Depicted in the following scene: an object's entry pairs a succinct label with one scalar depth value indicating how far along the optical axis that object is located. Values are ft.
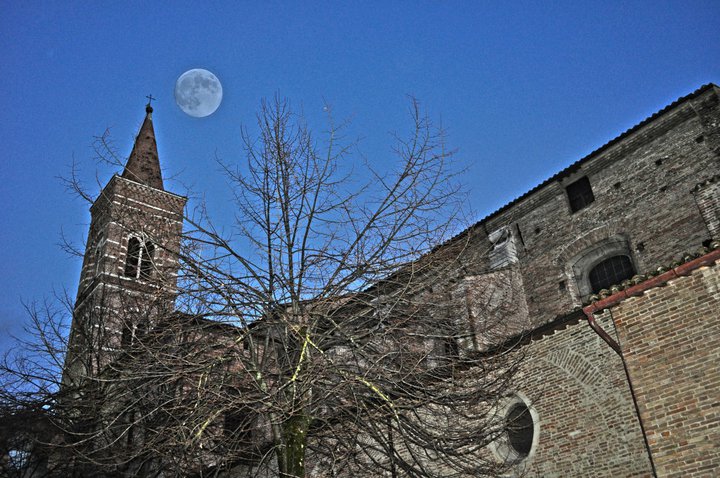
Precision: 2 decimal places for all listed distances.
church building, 27.53
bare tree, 22.03
